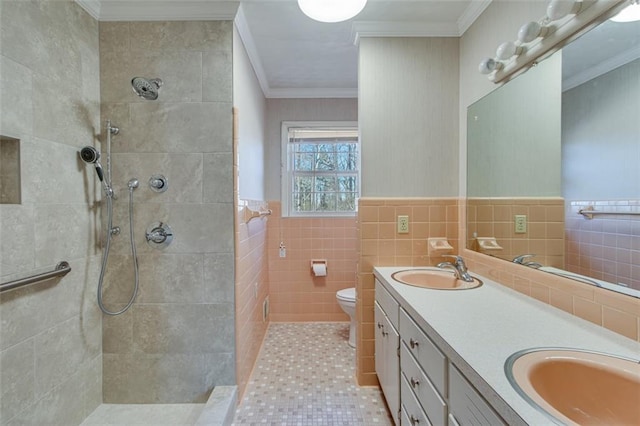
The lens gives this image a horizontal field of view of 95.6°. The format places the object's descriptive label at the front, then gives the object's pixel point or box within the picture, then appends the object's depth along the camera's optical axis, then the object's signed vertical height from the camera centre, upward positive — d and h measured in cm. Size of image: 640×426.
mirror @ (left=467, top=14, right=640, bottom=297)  91 +19
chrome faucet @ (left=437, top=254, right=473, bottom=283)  160 -35
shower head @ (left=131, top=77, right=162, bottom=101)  152 +66
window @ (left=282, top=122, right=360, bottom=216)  311 +42
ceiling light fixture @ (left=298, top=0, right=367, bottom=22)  147 +104
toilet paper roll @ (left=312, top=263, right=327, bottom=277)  293 -61
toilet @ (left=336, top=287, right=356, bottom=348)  243 -81
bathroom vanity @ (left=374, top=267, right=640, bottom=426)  72 -41
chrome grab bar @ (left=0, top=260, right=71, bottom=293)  114 -29
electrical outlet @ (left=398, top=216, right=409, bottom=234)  197 -10
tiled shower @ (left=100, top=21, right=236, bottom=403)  169 +0
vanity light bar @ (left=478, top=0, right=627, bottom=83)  100 +70
